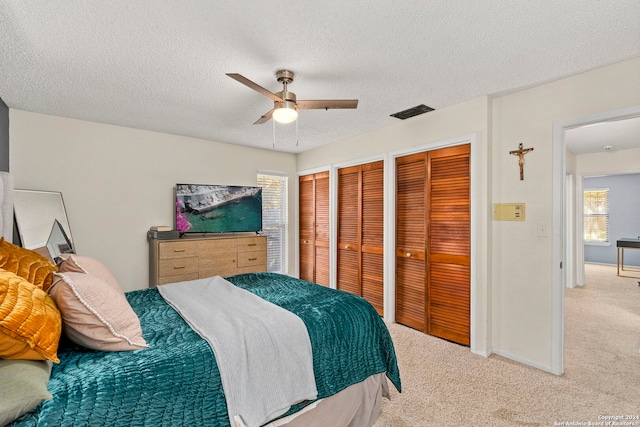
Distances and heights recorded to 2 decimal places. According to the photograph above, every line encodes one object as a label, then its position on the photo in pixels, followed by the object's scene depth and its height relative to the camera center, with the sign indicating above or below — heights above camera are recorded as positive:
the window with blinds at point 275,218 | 5.11 -0.08
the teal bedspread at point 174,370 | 1.11 -0.68
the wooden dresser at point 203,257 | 3.69 -0.57
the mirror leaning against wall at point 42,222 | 2.92 -0.08
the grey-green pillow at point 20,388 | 0.93 -0.57
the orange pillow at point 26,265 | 1.48 -0.26
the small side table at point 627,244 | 5.87 -0.63
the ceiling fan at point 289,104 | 2.16 +0.80
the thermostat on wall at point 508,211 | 2.73 +0.01
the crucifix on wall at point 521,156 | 2.72 +0.51
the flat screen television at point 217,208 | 4.09 +0.07
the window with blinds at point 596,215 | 7.18 -0.07
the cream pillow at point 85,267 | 1.75 -0.32
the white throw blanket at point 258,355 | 1.42 -0.71
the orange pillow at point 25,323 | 1.06 -0.40
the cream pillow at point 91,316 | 1.33 -0.46
